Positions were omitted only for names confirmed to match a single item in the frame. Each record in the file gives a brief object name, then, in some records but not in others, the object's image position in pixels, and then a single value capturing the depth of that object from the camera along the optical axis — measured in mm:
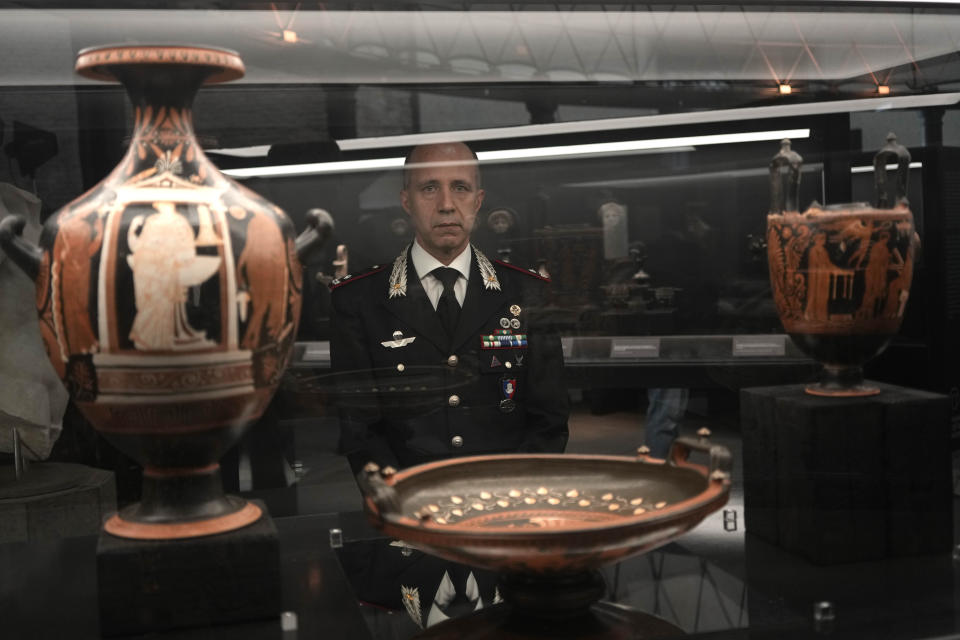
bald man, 2436
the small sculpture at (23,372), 2256
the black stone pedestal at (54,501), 2242
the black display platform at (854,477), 2285
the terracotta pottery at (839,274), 2285
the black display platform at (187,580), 1739
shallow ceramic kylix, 1503
